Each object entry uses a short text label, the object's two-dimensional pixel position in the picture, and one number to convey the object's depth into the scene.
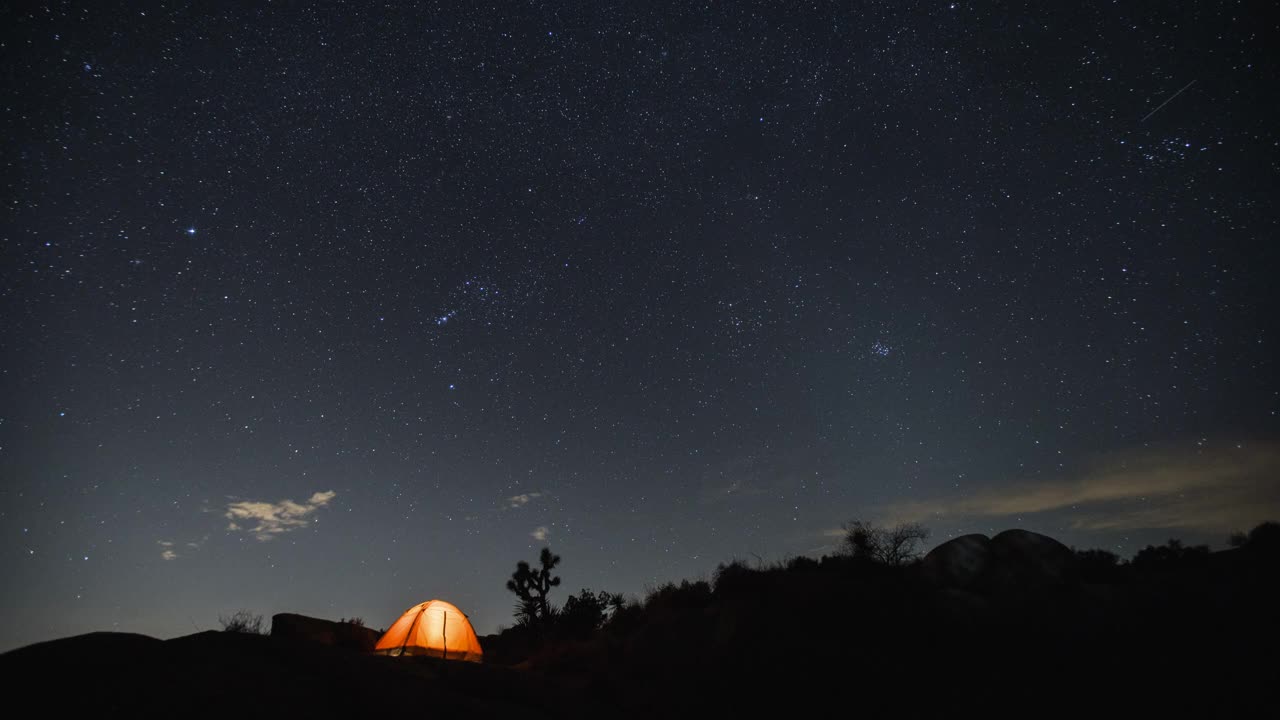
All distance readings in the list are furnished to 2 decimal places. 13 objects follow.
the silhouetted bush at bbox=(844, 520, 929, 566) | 16.99
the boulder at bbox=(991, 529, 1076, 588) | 14.09
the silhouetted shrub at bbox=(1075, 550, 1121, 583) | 14.09
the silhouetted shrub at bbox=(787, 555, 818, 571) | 14.49
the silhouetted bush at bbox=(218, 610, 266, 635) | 13.89
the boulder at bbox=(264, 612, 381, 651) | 15.79
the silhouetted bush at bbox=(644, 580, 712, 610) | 14.09
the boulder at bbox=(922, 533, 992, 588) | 14.06
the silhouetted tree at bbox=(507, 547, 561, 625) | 25.14
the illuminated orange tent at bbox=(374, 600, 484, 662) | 14.75
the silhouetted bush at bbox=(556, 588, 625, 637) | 22.83
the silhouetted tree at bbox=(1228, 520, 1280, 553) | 12.50
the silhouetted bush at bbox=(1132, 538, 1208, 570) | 14.35
